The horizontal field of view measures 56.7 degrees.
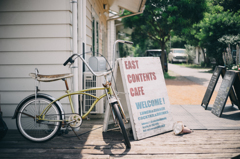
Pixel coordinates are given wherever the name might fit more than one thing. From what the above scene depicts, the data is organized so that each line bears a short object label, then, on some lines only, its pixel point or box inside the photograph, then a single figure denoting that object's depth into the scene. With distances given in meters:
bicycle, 3.33
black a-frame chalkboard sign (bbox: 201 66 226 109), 5.25
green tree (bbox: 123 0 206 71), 12.61
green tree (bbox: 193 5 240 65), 16.02
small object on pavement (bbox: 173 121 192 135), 3.62
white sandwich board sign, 3.54
